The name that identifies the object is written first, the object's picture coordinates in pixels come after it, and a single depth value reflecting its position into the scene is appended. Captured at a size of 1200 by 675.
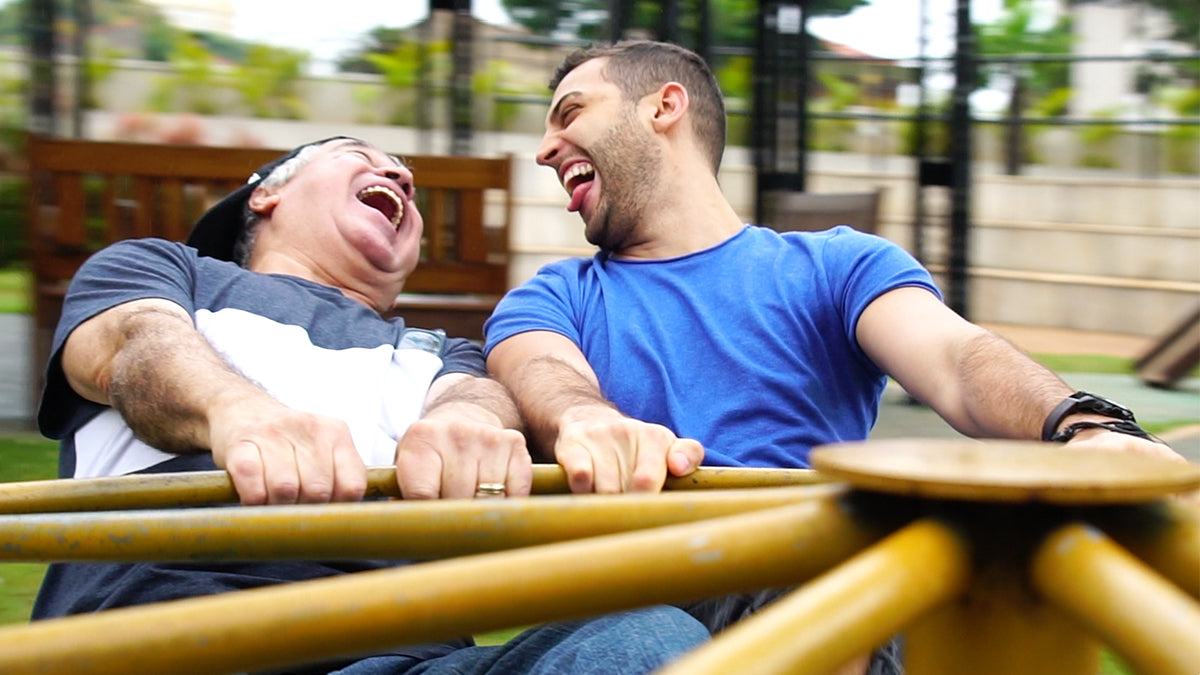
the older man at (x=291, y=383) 1.61
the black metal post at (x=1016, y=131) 12.21
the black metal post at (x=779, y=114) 7.57
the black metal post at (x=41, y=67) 5.97
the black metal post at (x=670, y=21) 7.01
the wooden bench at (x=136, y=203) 5.47
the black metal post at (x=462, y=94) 6.93
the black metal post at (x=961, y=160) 7.16
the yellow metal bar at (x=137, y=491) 1.45
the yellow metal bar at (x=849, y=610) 0.73
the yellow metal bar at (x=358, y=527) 1.12
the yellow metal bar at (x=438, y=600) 0.82
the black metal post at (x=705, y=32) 7.39
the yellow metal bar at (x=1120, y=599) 0.72
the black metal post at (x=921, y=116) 7.59
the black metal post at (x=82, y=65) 6.63
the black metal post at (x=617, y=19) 7.20
